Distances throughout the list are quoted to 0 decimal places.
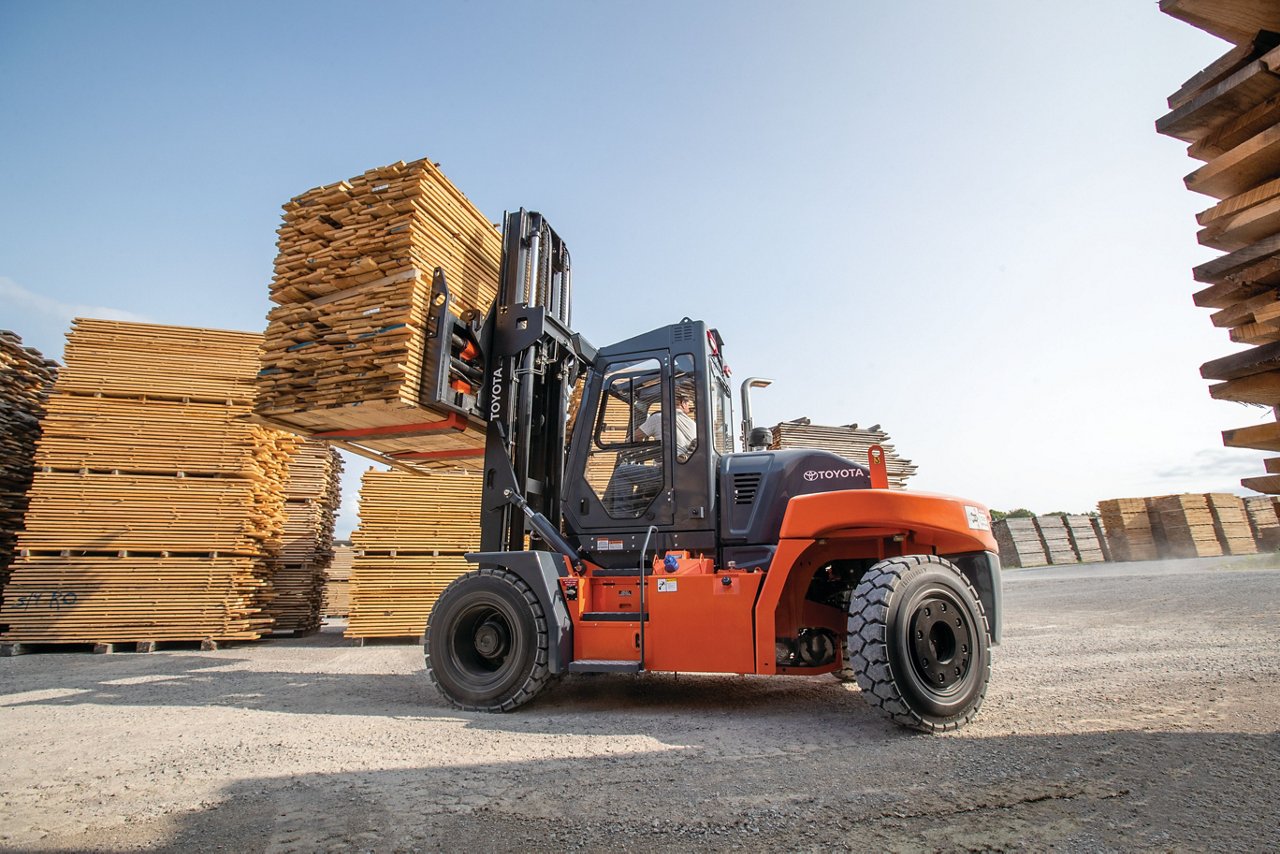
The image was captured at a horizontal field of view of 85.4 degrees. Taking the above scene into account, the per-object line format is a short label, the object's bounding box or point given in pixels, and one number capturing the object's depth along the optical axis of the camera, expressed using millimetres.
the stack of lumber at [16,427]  9914
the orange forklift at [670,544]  4199
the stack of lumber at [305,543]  11102
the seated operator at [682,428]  5285
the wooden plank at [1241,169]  2583
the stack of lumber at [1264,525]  21656
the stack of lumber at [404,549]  9164
